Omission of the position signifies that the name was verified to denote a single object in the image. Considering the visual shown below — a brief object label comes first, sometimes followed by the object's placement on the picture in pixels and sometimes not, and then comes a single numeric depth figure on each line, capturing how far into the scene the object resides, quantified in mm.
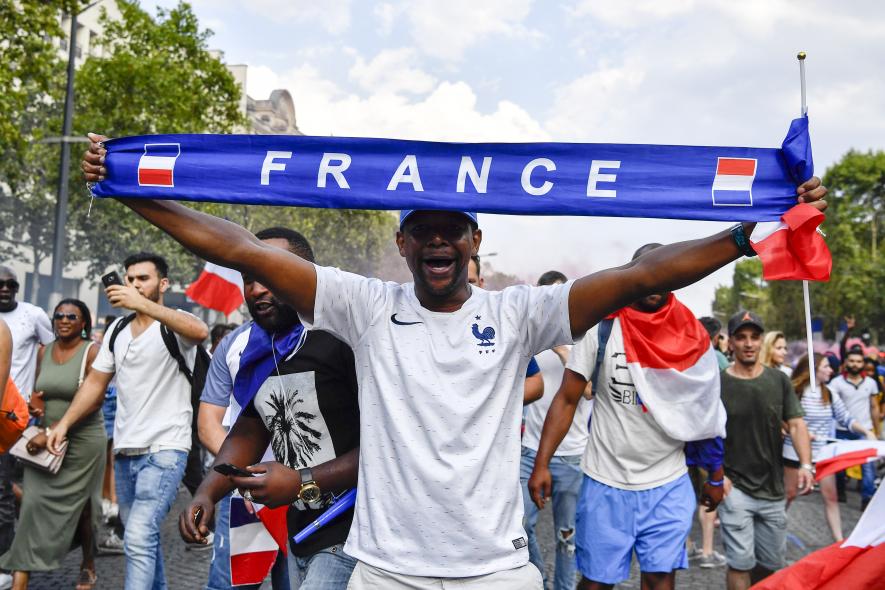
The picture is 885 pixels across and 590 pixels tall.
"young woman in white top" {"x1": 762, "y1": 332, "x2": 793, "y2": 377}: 8406
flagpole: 2793
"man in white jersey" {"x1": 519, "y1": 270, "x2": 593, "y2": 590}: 5809
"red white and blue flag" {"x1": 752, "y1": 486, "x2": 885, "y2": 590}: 2986
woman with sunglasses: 5836
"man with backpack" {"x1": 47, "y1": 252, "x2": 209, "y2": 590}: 5355
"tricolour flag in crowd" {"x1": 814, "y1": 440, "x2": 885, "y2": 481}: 3305
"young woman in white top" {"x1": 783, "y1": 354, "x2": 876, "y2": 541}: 6355
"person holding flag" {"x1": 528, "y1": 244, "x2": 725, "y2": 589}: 4922
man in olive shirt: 5887
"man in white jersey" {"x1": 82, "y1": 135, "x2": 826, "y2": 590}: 2648
